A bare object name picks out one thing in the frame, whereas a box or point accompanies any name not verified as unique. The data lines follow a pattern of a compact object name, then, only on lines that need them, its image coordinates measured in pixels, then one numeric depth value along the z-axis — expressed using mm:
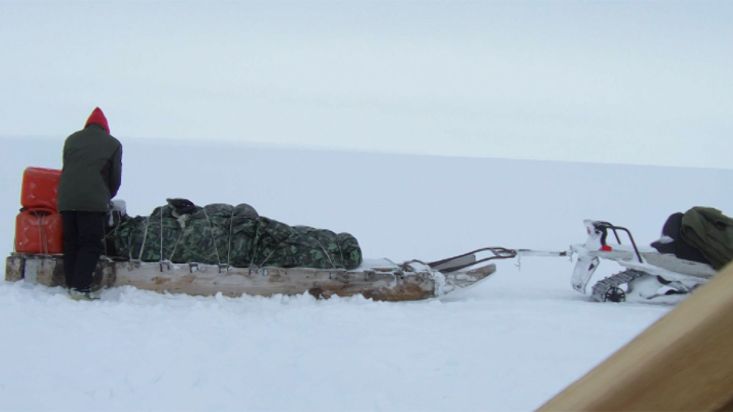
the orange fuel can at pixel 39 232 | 6805
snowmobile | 6945
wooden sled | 6734
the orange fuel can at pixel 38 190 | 6867
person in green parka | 6547
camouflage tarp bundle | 6844
